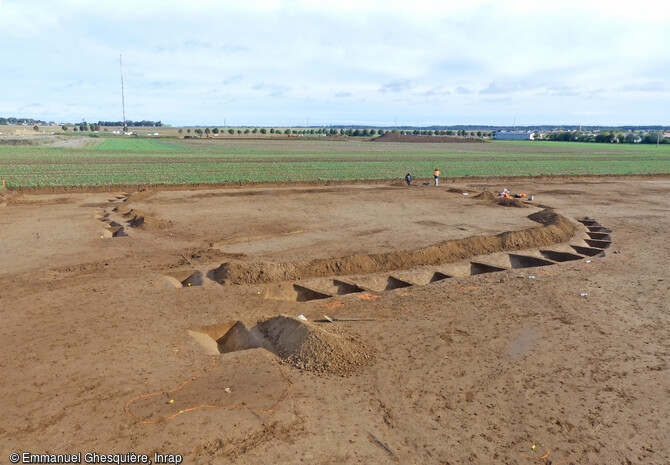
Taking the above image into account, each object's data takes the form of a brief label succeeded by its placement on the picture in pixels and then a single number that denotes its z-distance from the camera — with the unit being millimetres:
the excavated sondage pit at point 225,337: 9938
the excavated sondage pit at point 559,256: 16598
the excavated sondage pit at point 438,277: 14438
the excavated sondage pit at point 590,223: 22292
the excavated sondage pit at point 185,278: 13383
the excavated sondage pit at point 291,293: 12884
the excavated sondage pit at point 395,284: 13836
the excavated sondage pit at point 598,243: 18264
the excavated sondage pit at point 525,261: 16188
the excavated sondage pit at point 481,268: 15195
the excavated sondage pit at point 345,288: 13336
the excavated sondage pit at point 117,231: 18997
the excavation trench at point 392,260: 13562
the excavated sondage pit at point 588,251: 17250
